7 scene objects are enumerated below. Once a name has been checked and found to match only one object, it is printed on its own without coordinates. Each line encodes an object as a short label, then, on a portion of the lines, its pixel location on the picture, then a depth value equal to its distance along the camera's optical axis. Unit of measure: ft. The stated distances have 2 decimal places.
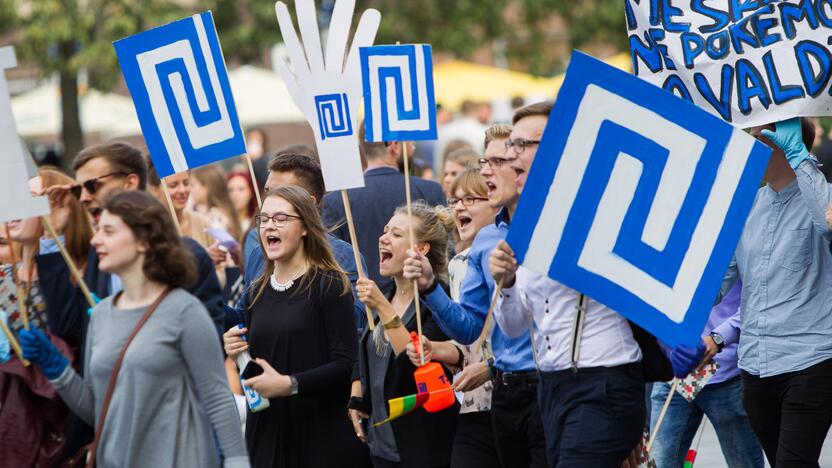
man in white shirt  36.68
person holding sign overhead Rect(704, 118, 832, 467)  42.96
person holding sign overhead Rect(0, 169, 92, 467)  38.63
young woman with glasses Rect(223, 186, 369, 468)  43.11
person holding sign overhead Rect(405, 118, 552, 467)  40.47
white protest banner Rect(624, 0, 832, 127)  44.91
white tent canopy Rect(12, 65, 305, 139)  156.66
